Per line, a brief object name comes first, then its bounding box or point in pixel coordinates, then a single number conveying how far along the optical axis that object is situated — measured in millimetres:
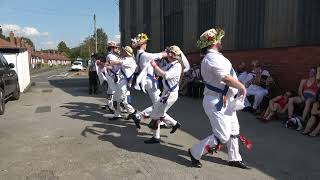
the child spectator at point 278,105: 5558
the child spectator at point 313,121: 4781
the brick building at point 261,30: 6113
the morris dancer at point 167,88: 4202
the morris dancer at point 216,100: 3323
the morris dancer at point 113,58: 5891
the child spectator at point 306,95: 5057
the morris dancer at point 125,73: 5621
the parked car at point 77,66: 32821
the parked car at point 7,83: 7071
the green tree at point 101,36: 84459
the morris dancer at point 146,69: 4510
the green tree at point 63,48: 88273
